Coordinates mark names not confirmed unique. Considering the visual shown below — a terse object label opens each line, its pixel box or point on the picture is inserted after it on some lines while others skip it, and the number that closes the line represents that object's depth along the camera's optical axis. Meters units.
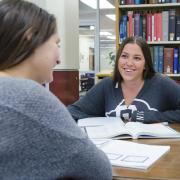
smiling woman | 2.62
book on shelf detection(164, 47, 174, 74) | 3.77
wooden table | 1.26
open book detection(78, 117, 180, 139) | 1.91
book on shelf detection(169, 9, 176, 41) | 3.72
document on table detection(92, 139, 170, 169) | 1.39
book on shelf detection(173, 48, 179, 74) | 3.76
